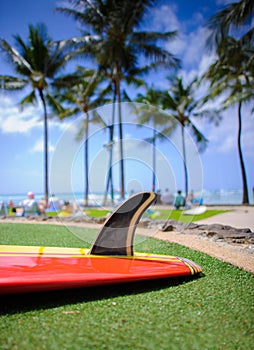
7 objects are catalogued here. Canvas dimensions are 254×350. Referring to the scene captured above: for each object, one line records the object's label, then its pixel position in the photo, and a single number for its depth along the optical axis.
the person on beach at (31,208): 11.52
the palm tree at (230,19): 10.45
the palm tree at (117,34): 13.69
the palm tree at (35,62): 16.03
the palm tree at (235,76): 13.71
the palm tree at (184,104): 19.89
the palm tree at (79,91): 16.86
